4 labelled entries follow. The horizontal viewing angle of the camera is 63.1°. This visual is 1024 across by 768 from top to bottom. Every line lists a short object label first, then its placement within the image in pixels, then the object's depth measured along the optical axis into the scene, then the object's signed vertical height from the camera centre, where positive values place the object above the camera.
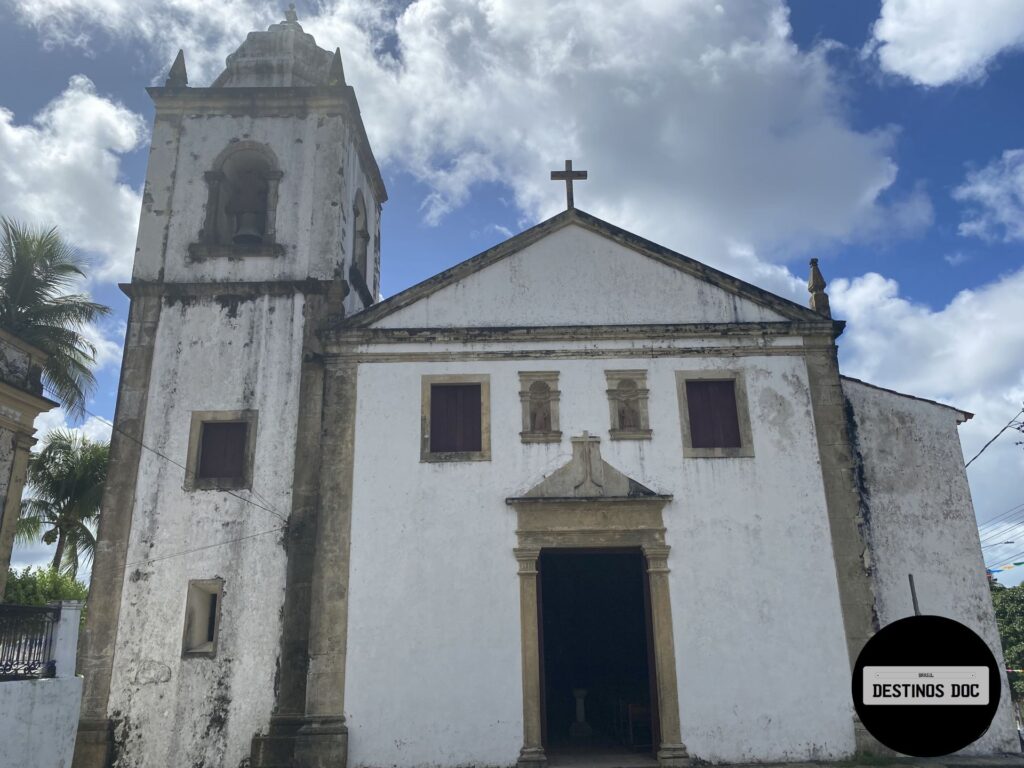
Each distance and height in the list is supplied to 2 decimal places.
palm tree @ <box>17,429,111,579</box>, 20.19 +4.36
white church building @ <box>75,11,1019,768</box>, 11.55 +2.37
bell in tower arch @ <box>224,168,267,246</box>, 14.52 +7.90
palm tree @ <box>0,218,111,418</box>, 17.67 +7.56
